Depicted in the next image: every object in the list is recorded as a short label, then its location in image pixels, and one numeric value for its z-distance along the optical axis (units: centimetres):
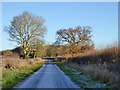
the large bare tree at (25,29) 3572
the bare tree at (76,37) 4662
